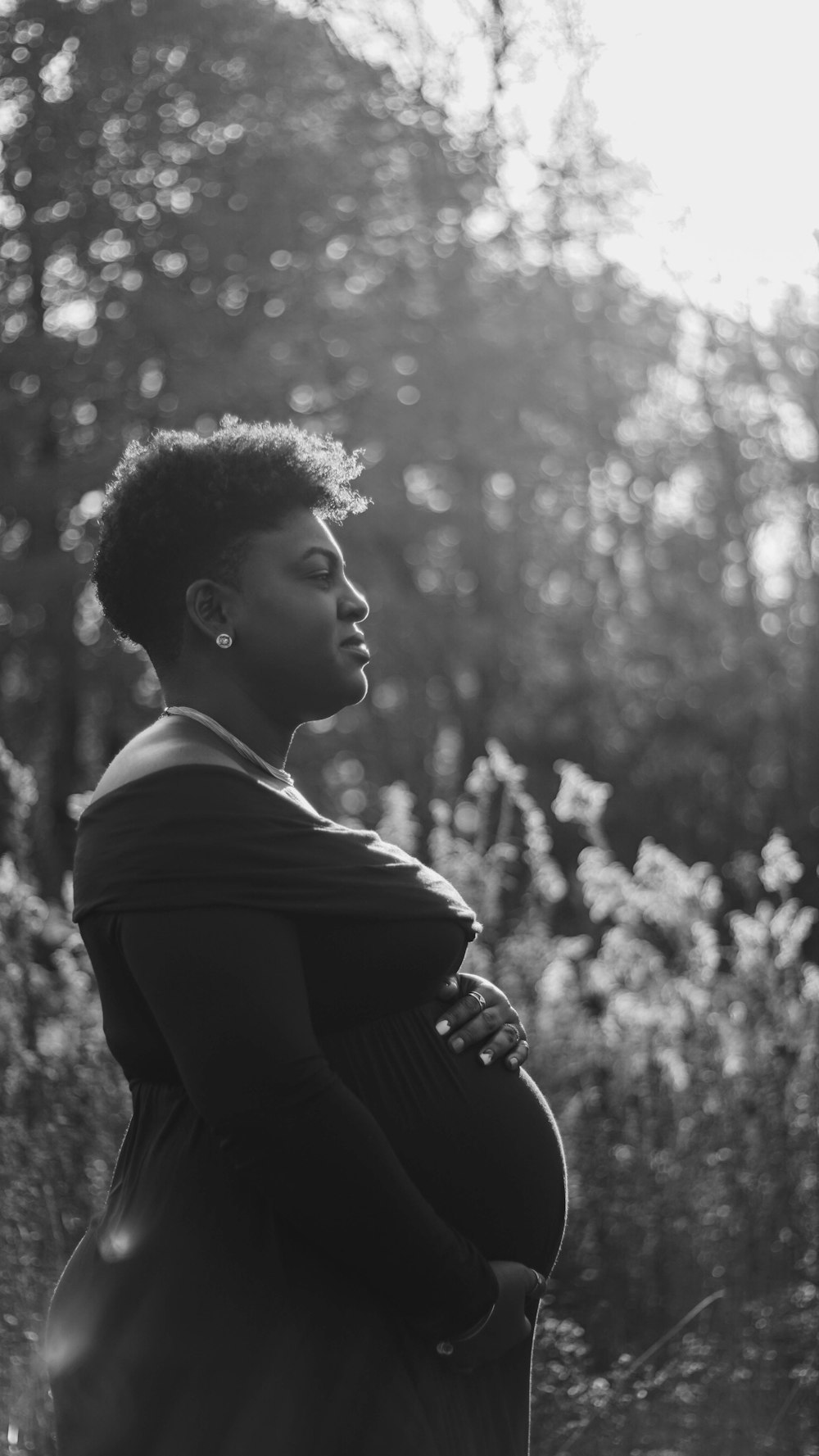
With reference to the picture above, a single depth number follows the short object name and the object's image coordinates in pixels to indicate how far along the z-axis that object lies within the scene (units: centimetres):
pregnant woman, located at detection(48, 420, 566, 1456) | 186
